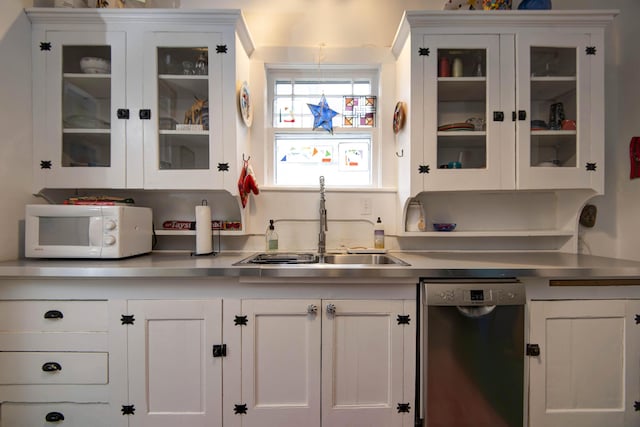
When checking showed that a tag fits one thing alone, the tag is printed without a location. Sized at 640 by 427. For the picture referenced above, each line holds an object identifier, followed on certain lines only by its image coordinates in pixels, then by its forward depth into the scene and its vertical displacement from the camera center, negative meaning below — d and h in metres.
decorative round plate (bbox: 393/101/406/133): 1.80 +0.61
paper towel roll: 1.74 -0.10
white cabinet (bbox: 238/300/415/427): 1.36 -0.70
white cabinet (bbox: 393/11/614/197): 1.66 +0.69
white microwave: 1.51 -0.10
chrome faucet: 1.79 -0.11
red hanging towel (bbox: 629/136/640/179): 1.89 +0.38
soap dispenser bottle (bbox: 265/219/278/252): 1.93 -0.17
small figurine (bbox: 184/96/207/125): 1.74 +0.60
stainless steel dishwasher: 1.33 -0.67
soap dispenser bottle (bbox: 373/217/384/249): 1.94 -0.16
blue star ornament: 2.01 +0.68
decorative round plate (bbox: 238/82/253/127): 1.75 +0.68
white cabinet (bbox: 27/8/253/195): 1.65 +0.68
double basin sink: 1.69 -0.28
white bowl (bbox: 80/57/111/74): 1.68 +0.85
